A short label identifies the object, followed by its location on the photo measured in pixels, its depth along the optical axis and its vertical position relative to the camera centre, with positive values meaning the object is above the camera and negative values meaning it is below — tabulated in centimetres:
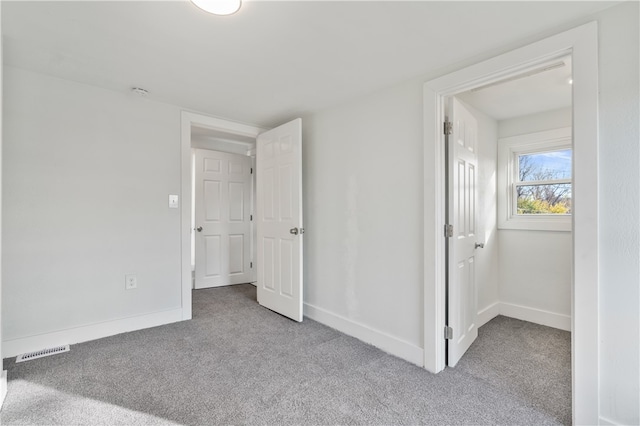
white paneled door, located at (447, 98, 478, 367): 216 -12
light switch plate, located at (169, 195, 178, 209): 297 +12
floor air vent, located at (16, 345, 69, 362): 220 -103
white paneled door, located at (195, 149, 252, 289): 439 -8
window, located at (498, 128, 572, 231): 300 +32
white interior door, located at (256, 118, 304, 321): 303 -5
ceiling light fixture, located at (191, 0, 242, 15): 148 +102
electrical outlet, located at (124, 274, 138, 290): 272 -60
